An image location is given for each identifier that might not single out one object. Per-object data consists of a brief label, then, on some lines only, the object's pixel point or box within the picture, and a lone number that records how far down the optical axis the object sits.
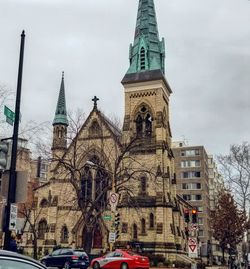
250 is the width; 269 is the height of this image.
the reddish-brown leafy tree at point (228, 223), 53.09
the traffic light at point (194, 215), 21.26
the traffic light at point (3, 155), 9.11
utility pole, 8.95
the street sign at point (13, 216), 9.19
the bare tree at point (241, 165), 41.72
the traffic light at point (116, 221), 24.11
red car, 23.70
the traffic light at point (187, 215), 21.80
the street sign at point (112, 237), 21.80
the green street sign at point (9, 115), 9.99
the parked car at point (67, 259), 23.88
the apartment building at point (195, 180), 80.00
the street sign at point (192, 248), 17.62
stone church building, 41.81
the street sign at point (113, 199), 20.34
